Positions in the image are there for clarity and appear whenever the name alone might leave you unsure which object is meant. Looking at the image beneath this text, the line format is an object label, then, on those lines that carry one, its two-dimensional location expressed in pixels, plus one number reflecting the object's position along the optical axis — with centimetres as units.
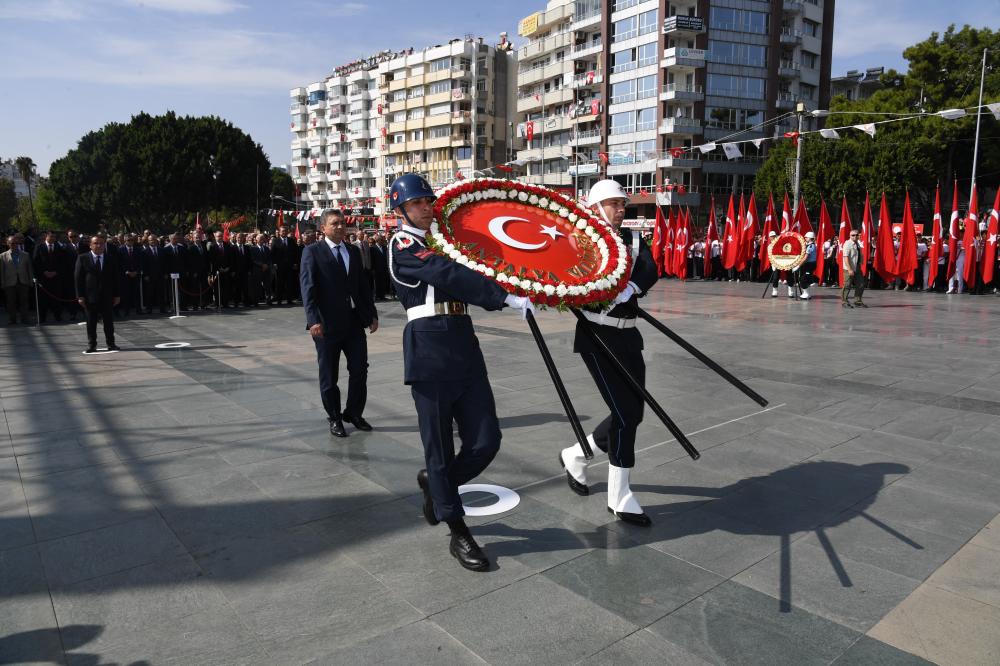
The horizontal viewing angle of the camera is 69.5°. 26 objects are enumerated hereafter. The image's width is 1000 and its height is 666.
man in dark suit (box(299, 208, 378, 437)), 637
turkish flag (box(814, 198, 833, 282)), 2367
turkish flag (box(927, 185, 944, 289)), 2200
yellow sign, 7350
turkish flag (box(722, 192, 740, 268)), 2655
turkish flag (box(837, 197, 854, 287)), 2258
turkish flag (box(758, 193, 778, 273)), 2509
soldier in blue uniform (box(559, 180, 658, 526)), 432
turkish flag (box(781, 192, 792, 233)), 2268
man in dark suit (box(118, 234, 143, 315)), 1599
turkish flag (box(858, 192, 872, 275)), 2184
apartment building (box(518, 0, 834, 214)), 5800
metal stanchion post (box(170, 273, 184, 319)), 1582
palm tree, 9219
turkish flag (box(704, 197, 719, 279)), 2866
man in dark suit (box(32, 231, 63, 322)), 1507
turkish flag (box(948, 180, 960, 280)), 2180
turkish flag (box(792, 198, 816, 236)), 2234
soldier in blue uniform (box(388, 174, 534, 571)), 384
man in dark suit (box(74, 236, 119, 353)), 1066
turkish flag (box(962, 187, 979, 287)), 2100
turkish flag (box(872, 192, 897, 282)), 2231
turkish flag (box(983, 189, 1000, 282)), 2067
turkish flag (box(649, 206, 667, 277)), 3033
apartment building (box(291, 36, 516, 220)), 8350
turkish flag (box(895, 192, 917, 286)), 2198
